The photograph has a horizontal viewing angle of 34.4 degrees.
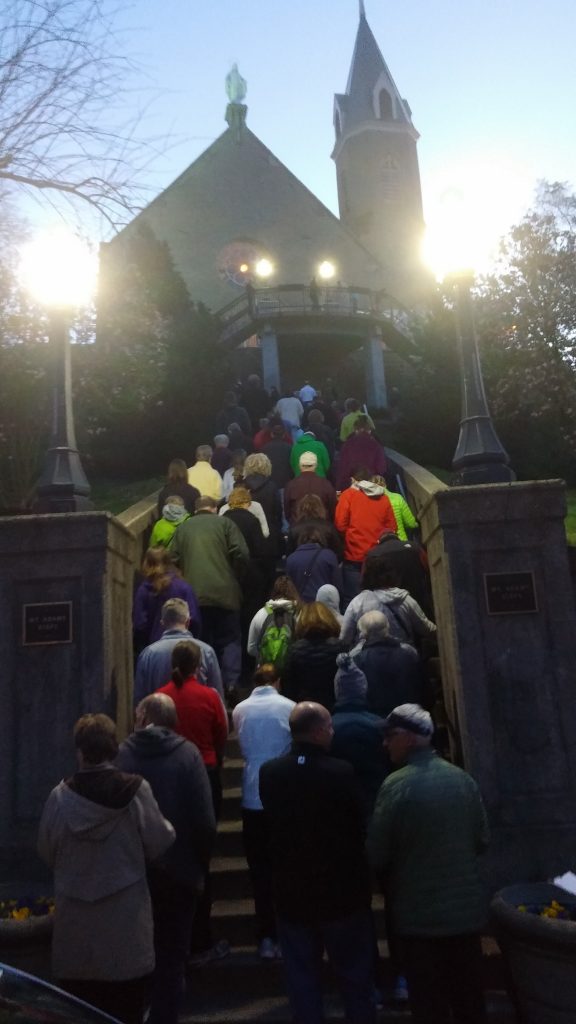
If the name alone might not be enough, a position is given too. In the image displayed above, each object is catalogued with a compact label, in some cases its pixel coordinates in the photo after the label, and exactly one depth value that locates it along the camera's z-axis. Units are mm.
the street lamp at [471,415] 6625
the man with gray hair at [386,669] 5738
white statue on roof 39844
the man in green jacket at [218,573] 7711
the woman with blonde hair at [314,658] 5922
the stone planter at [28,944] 4691
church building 30344
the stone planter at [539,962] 4379
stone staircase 5004
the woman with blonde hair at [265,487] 9789
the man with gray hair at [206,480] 11297
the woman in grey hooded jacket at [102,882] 3938
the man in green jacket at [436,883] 3934
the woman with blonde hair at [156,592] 7031
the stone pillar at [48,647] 6234
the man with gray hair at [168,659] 5914
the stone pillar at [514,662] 5930
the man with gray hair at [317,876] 4070
